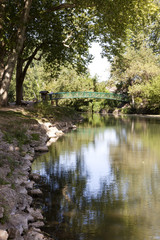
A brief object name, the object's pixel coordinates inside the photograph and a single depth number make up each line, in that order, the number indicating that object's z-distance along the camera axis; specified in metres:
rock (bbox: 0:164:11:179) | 6.80
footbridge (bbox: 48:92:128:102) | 45.82
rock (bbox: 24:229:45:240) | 4.67
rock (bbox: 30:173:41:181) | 8.73
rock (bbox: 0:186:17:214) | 5.39
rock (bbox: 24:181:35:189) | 7.32
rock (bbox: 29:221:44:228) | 5.38
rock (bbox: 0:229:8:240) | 4.08
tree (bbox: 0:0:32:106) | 19.66
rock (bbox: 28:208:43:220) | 5.72
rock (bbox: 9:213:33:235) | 4.69
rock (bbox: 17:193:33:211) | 5.81
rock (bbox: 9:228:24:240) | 4.41
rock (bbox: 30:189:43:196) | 7.24
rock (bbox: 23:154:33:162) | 10.35
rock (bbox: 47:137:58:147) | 16.20
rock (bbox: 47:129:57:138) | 18.24
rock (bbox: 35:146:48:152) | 13.29
